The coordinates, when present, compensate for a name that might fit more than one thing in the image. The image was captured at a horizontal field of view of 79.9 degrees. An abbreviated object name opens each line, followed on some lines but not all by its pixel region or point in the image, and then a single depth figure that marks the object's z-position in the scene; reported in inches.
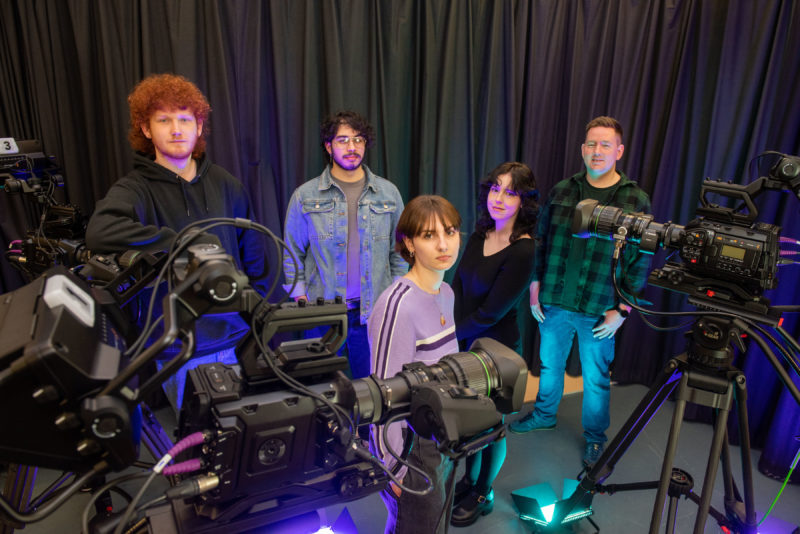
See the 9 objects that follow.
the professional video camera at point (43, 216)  72.0
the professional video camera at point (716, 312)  58.1
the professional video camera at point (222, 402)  25.3
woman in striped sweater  48.4
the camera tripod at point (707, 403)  57.5
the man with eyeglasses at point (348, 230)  93.3
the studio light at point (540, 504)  79.0
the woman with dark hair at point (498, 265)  85.5
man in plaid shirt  91.9
